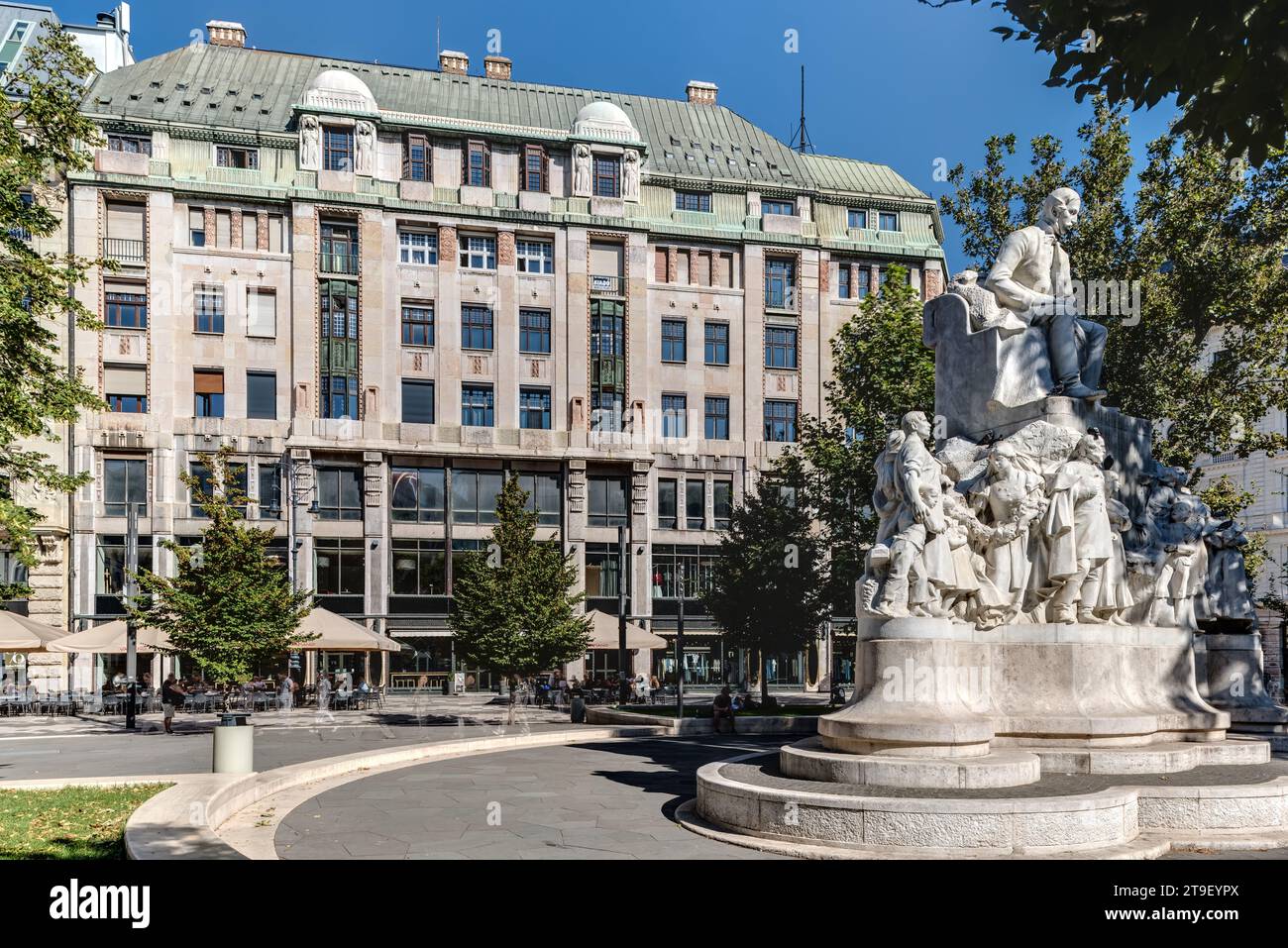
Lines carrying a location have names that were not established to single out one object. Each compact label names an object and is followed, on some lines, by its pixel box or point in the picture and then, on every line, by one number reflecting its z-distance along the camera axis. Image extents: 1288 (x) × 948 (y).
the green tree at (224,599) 24.62
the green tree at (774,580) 37.03
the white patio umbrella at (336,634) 31.31
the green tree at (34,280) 13.46
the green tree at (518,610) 32.44
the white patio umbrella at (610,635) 36.53
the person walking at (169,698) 26.36
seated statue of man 13.70
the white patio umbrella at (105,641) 30.45
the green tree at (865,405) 31.17
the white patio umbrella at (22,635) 25.73
